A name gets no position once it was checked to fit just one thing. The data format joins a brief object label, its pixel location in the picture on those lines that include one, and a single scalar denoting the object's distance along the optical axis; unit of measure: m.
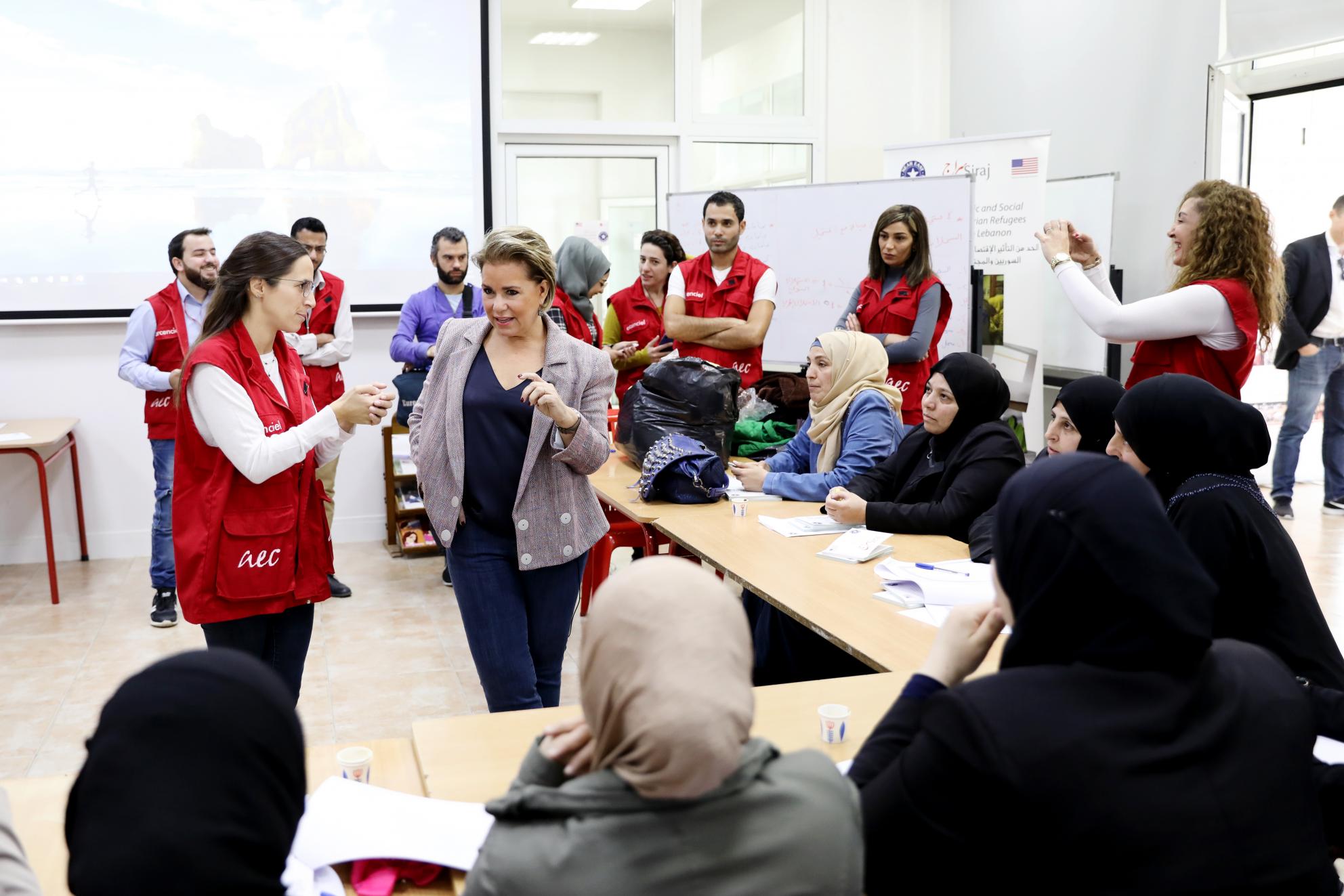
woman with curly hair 3.19
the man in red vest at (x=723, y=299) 4.75
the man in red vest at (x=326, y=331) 5.14
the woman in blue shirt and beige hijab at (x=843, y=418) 3.70
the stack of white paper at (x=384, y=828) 1.50
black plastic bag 4.06
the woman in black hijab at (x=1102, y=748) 1.15
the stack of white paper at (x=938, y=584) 2.50
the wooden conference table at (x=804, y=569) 2.34
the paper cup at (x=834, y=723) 1.82
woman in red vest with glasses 2.34
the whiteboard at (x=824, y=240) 5.82
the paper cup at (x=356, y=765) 1.72
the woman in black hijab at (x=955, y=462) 3.17
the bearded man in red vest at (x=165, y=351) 4.52
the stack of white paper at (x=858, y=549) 2.98
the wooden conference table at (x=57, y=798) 1.54
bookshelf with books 5.90
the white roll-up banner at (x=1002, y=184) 6.17
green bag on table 4.62
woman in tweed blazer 2.54
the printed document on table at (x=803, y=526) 3.30
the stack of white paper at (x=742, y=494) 3.77
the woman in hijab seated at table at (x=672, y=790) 1.01
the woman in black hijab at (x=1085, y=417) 2.95
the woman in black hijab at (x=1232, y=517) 1.95
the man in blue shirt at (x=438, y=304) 5.34
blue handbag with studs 3.72
